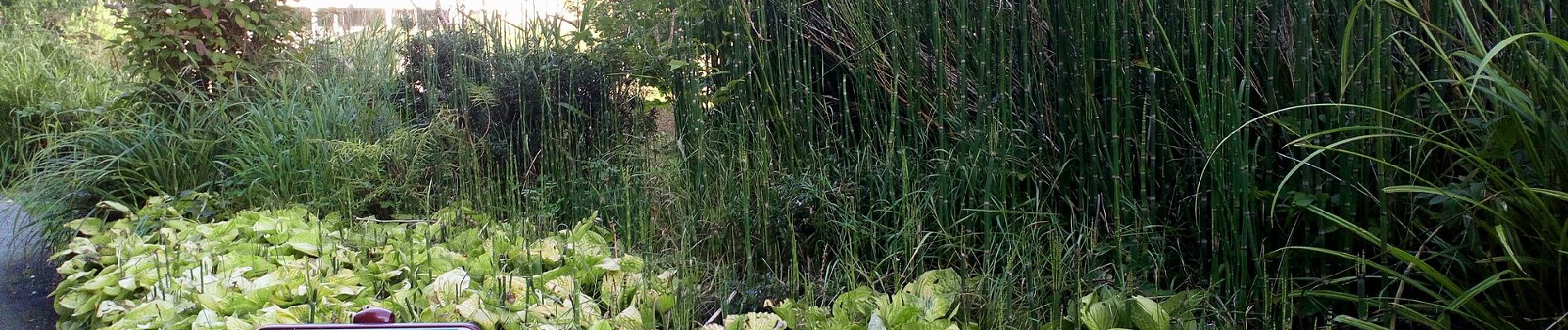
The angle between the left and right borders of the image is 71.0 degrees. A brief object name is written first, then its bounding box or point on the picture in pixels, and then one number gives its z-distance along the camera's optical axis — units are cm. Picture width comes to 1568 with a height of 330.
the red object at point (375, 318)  157
